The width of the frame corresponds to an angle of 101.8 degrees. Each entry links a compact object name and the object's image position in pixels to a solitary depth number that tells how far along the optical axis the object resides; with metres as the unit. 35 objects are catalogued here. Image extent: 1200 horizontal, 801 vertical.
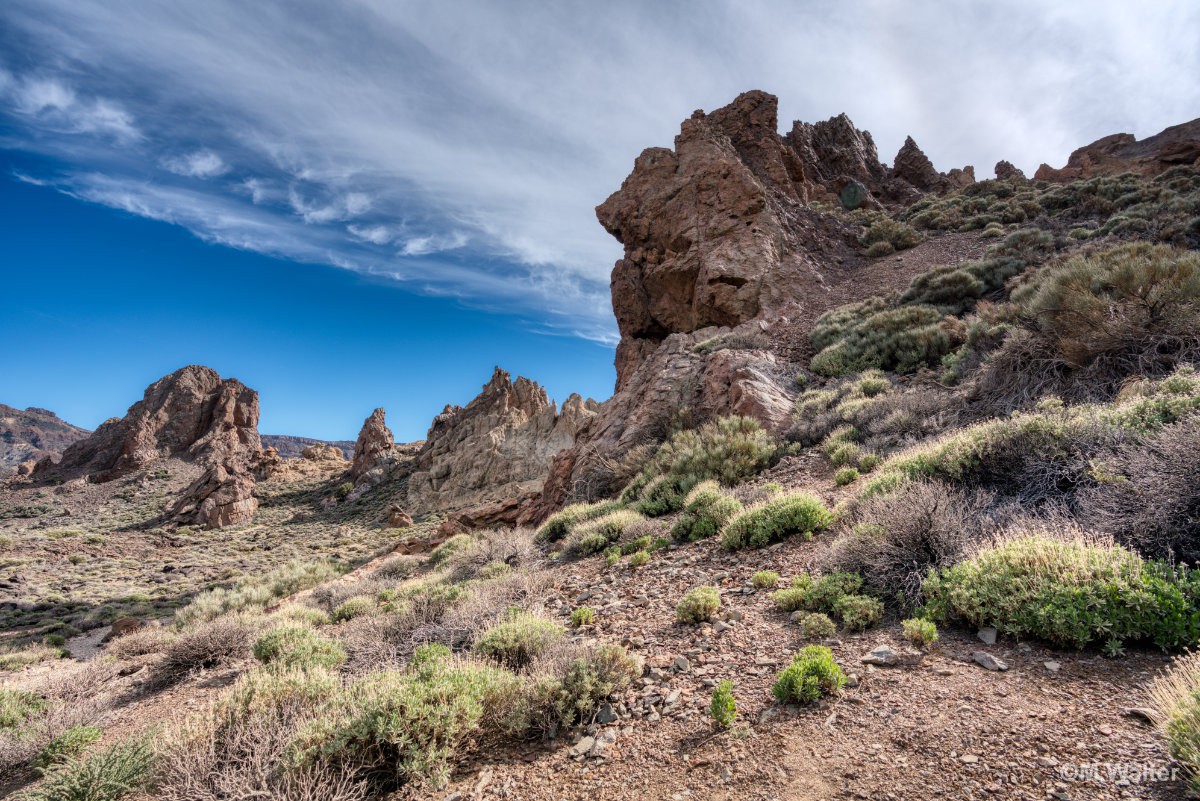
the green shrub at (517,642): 4.23
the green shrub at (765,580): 4.90
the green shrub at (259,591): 13.06
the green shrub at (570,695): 3.30
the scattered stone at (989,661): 3.01
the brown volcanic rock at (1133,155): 36.70
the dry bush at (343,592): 10.47
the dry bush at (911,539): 4.13
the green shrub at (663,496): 8.91
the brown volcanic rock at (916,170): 47.78
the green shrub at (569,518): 10.13
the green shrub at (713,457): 9.37
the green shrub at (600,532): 7.93
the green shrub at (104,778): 3.02
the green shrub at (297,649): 5.05
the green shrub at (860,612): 3.79
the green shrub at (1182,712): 1.95
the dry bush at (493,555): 9.27
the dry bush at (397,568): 13.51
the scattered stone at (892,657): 3.26
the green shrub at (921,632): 3.36
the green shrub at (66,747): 3.99
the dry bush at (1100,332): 7.09
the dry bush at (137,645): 8.22
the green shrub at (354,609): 8.66
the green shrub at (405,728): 2.92
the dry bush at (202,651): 6.22
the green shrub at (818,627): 3.77
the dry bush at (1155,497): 3.43
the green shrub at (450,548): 13.27
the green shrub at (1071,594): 2.83
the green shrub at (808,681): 3.04
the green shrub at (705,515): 6.96
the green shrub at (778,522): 5.85
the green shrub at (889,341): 12.03
